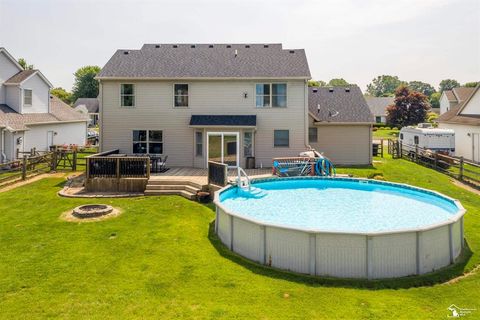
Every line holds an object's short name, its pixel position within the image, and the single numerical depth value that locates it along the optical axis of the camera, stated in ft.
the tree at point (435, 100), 411.21
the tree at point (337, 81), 542.57
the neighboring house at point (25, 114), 78.46
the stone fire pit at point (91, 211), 41.81
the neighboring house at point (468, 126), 91.50
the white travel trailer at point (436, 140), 98.48
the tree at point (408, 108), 186.09
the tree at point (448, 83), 622.95
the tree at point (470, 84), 361.10
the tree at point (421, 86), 624.71
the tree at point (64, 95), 294.25
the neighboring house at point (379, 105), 250.57
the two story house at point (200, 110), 71.05
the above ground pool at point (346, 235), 26.78
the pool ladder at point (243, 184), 49.42
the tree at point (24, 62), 244.79
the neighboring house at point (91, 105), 251.54
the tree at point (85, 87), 304.71
